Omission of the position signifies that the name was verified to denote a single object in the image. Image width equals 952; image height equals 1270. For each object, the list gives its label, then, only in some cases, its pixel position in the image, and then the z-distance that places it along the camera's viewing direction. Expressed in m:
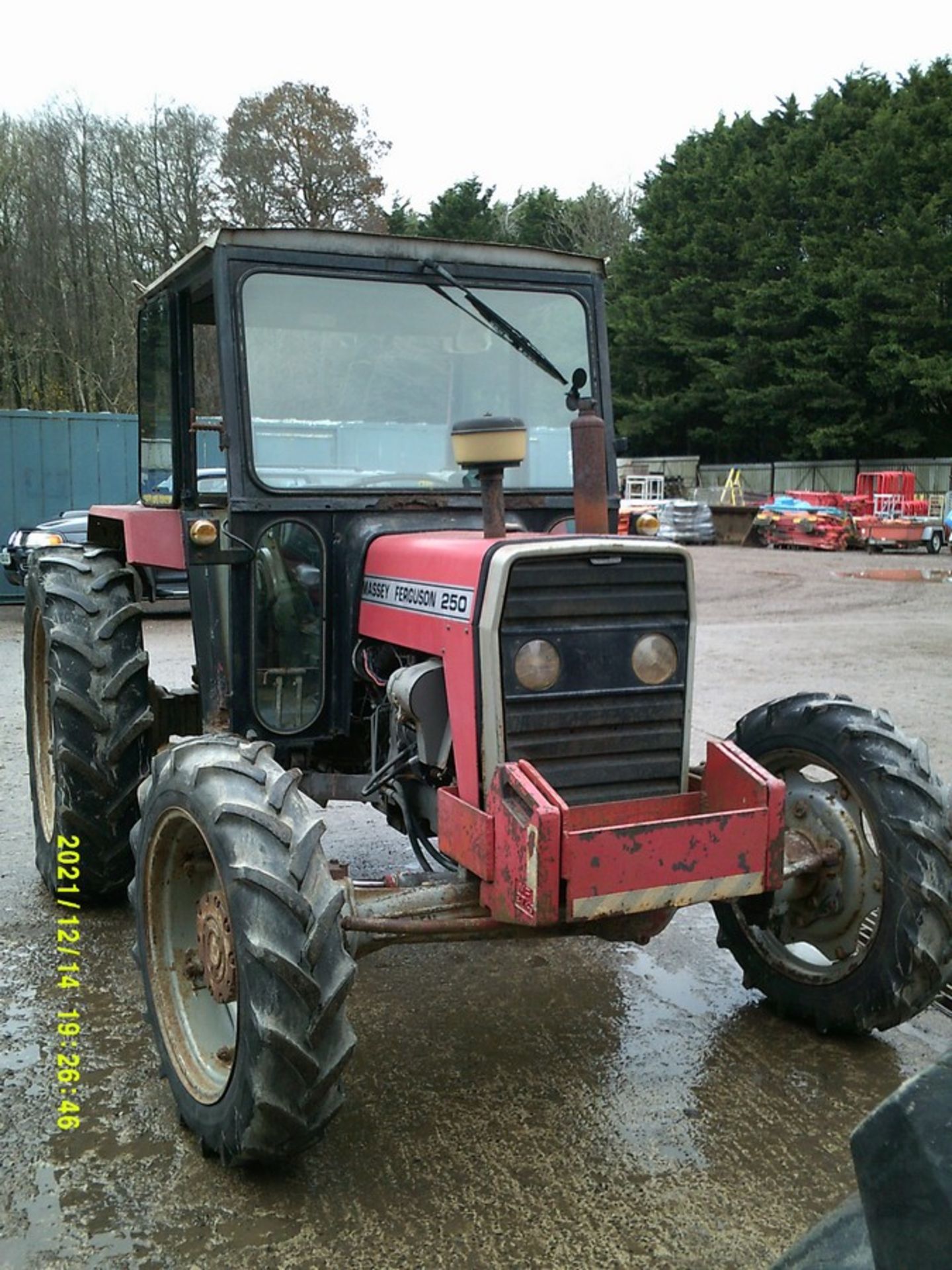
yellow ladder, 33.47
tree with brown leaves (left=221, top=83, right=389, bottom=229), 26.03
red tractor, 3.00
